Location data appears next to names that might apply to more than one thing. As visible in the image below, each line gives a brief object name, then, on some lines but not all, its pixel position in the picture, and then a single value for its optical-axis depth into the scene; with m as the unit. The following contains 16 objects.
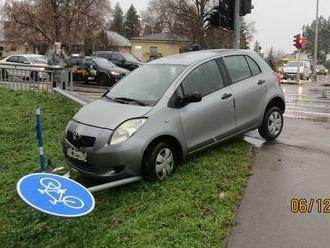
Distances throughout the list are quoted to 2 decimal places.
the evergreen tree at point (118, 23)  113.25
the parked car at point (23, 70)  14.40
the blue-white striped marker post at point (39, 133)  6.47
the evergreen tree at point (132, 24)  116.49
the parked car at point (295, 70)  37.69
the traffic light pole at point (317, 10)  43.65
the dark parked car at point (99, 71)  22.72
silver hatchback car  5.98
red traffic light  34.47
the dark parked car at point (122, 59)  26.38
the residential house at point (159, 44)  75.50
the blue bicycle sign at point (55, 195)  4.64
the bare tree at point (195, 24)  57.59
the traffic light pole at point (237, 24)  11.13
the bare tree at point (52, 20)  46.69
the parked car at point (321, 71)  66.25
